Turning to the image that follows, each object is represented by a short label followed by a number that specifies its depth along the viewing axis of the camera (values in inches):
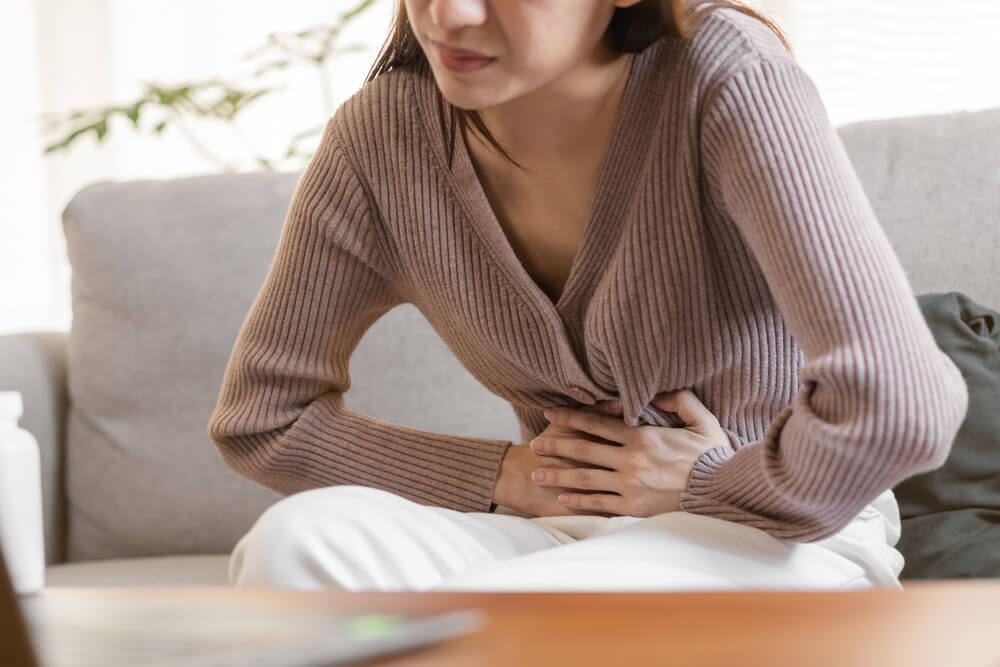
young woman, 66.1
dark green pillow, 77.5
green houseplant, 106.2
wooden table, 39.0
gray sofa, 91.4
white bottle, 71.8
